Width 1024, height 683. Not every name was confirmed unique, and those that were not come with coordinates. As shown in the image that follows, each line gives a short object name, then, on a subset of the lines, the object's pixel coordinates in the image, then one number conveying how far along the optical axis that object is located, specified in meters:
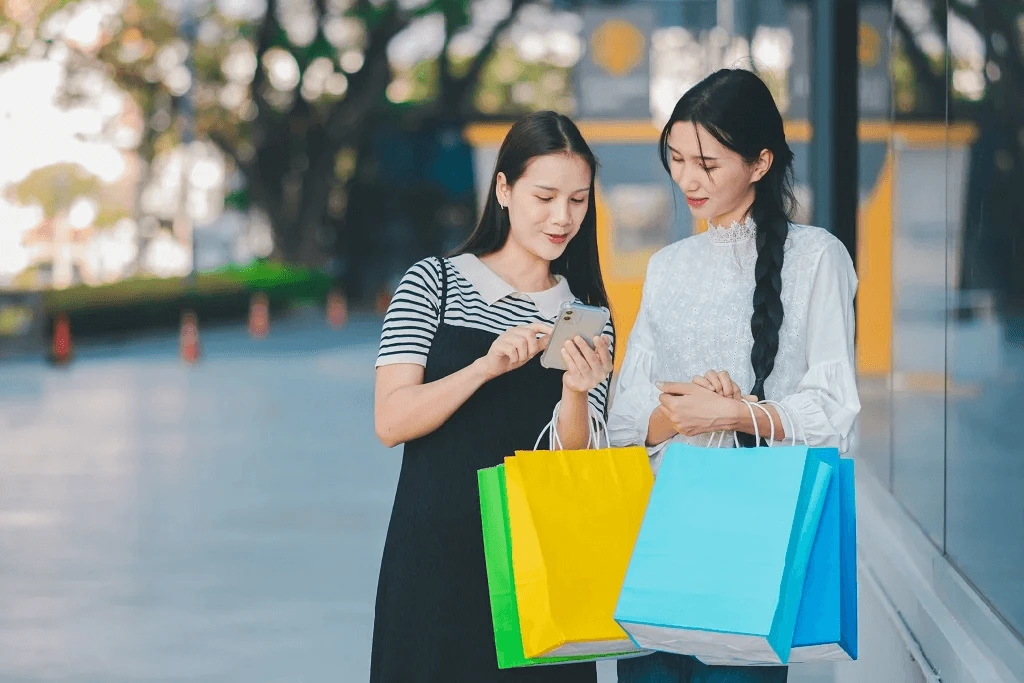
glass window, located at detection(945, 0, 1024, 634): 3.59
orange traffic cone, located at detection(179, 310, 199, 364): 20.83
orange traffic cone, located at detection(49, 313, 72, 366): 20.03
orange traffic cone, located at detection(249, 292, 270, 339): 28.95
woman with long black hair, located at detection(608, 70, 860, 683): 2.87
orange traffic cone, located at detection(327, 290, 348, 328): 33.00
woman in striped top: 2.97
